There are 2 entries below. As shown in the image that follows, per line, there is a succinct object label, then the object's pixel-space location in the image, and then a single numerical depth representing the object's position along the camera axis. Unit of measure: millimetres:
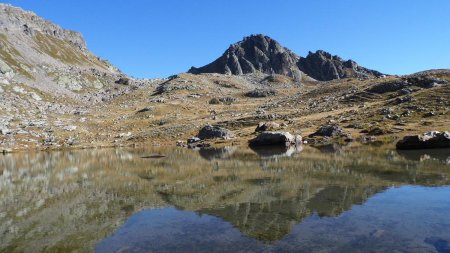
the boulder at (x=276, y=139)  83312
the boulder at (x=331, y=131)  85812
